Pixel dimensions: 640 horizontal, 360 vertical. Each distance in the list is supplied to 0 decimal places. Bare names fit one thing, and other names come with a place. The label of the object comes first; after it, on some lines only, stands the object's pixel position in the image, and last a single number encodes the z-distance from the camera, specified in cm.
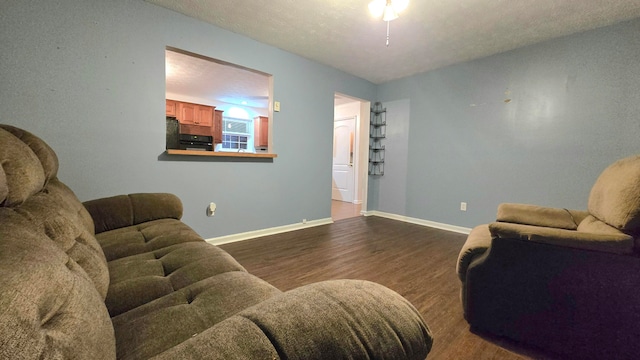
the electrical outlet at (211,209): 274
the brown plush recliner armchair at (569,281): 107
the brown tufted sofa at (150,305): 37
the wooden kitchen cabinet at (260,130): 732
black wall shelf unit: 446
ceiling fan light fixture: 208
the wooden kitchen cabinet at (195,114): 588
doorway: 582
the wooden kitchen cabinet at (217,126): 644
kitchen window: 706
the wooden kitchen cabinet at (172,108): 569
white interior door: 602
